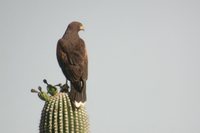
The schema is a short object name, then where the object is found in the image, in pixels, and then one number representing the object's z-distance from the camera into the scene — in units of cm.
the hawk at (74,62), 1422
